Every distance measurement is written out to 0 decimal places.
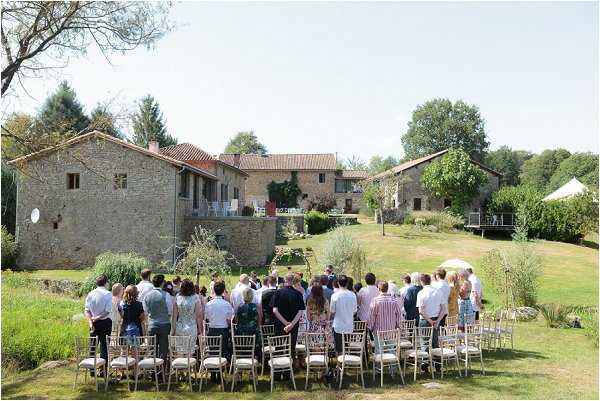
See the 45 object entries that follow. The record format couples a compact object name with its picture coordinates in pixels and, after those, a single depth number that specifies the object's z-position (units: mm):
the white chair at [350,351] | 8133
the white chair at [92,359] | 8172
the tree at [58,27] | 10555
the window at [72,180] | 26938
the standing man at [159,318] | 8391
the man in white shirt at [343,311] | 8414
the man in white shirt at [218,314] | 8305
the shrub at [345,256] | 20203
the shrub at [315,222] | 41781
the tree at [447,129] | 66938
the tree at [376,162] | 112338
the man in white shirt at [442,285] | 9242
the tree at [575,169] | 63875
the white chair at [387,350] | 8297
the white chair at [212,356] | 7992
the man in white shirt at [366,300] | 9414
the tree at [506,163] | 79562
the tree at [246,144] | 86250
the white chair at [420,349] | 8648
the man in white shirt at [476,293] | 11297
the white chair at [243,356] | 8078
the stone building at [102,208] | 26109
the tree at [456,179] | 41969
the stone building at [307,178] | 54875
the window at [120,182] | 26078
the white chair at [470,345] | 9084
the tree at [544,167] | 76375
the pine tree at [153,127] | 56406
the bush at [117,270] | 19578
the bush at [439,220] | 40031
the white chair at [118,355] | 8156
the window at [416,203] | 45125
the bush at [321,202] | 53234
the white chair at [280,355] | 8070
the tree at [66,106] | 41969
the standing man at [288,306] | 8477
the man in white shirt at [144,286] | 9023
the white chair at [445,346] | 8758
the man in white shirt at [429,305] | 9117
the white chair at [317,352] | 8227
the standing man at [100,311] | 8578
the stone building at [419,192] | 44594
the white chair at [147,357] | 8062
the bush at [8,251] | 25922
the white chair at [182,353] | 8039
